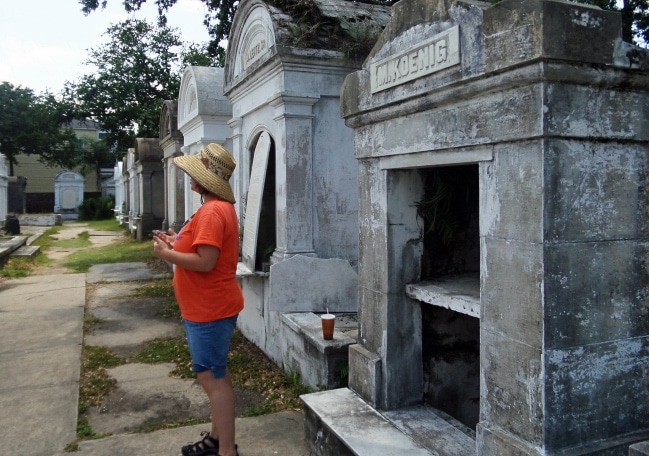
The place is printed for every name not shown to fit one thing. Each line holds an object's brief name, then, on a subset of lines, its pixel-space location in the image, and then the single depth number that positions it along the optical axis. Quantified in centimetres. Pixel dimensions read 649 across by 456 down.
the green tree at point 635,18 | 718
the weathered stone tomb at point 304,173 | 477
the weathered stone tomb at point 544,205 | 197
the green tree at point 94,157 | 4219
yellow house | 4562
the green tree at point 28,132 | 3528
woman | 305
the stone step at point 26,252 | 1303
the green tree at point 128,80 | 2375
